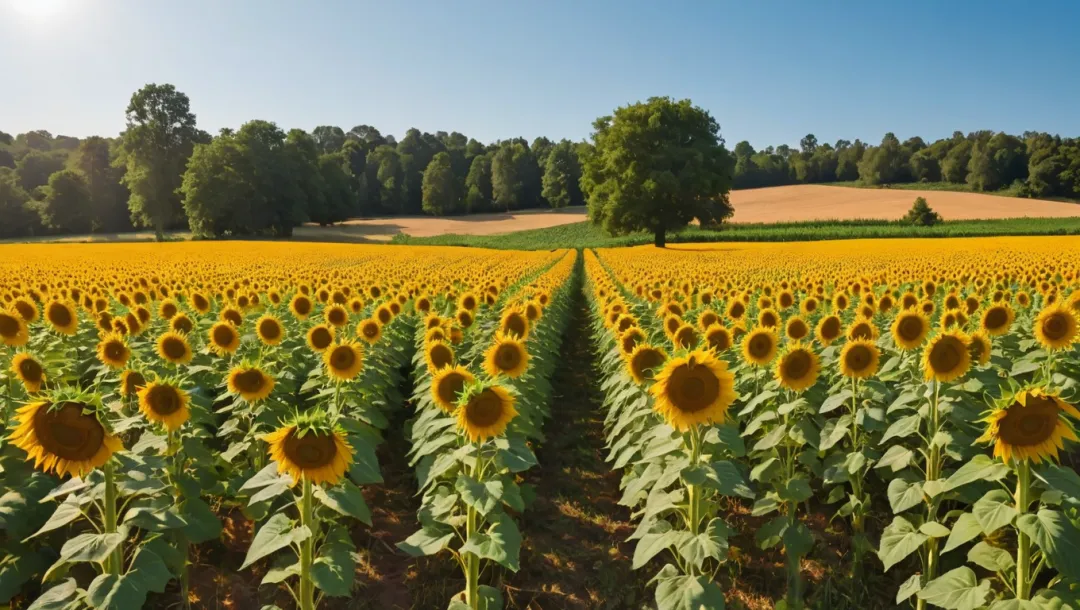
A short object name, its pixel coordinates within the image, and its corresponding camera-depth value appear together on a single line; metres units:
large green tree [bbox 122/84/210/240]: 68.62
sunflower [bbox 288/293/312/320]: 9.33
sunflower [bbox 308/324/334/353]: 6.88
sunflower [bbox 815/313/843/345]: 6.81
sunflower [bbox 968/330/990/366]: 5.12
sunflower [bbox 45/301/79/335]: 7.36
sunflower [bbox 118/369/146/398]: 5.23
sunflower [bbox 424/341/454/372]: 6.26
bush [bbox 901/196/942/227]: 63.16
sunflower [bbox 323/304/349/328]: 8.20
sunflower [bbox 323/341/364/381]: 5.57
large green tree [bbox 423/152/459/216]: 100.25
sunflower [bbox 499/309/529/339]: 7.73
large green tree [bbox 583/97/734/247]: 51.53
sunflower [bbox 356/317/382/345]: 7.65
